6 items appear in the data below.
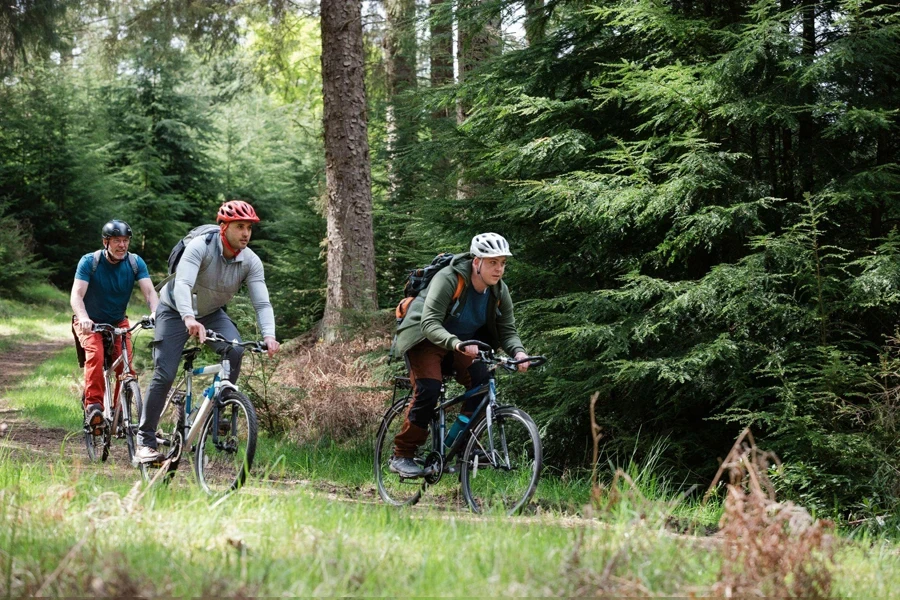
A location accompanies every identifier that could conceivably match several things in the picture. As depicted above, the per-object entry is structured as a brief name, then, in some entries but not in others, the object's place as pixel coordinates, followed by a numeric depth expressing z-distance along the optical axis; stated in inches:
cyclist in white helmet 479.5
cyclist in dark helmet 628.4
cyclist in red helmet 494.0
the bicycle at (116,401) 623.8
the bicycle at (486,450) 474.9
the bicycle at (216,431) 465.4
